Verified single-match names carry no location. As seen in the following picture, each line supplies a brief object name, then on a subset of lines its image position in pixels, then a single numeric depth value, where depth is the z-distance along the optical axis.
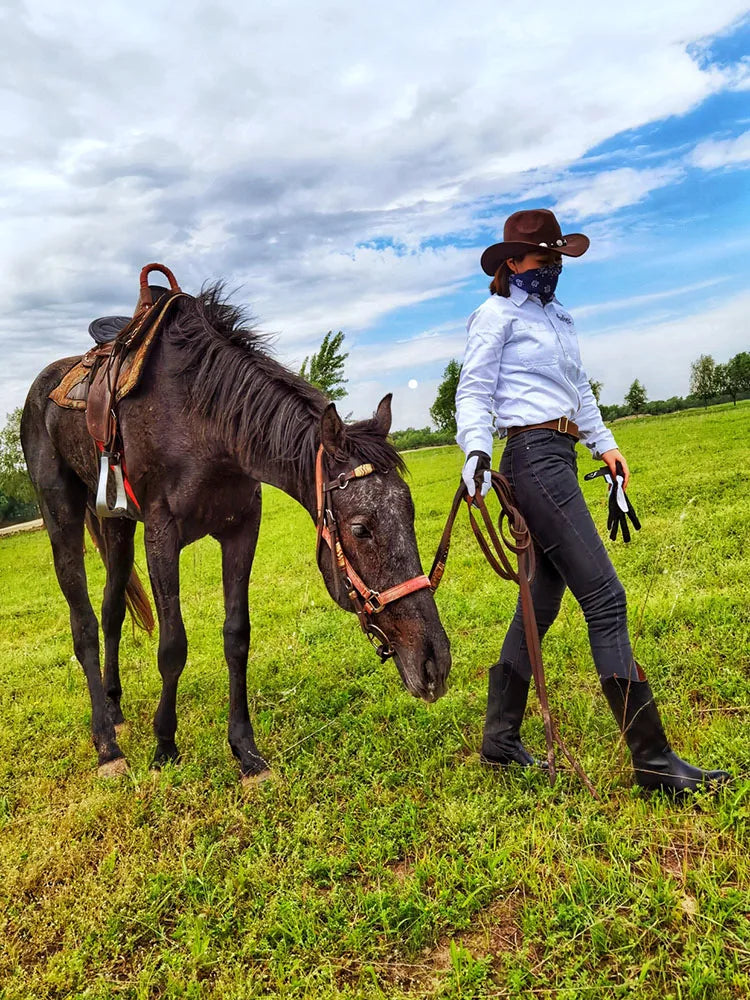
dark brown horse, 3.12
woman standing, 3.06
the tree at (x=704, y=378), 74.12
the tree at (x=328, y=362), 32.36
